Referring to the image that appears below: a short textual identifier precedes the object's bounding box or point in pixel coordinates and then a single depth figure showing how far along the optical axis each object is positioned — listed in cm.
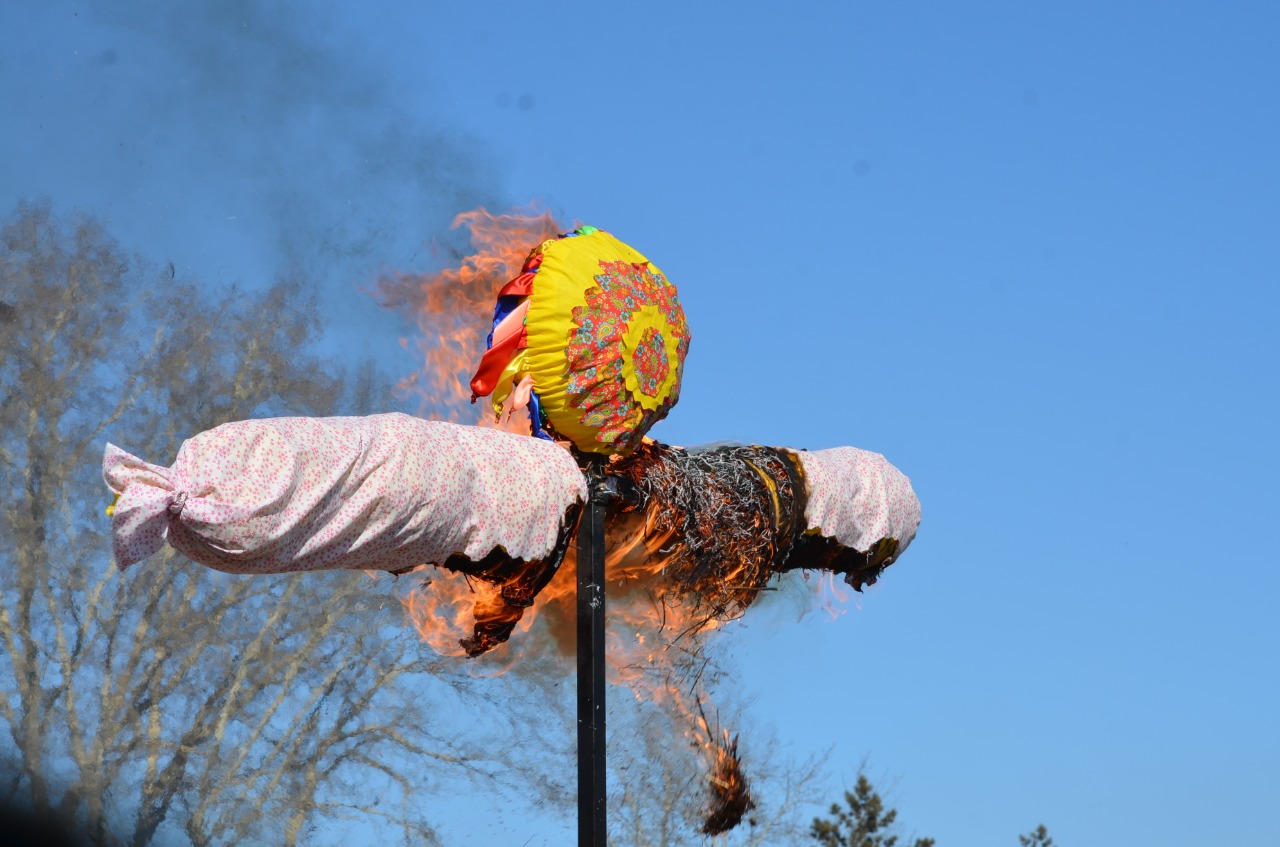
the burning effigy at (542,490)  807
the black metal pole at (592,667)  964
